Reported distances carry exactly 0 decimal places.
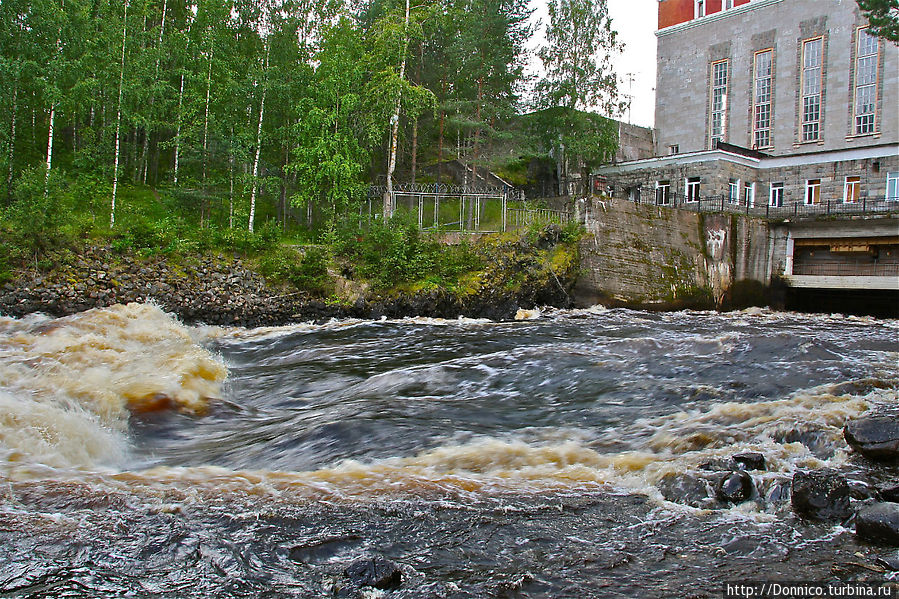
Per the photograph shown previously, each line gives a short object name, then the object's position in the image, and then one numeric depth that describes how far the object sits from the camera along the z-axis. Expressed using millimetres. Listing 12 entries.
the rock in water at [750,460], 5770
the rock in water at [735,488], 5227
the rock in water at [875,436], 5867
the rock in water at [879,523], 4270
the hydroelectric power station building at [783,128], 27875
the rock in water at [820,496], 4859
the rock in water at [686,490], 5258
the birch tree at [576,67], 36219
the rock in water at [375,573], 3824
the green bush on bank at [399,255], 20078
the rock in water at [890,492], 4930
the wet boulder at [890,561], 3895
